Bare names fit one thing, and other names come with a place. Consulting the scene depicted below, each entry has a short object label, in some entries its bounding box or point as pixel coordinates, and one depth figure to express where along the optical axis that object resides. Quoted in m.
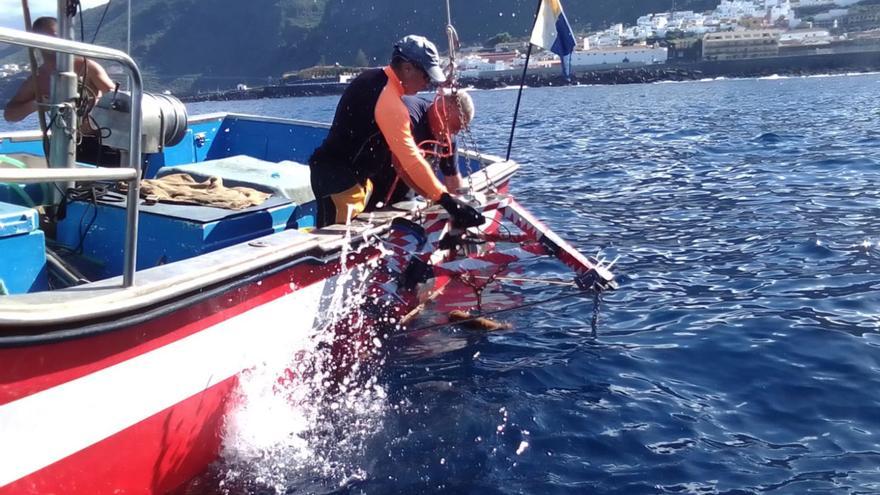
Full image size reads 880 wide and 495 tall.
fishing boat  3.45
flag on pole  7.13
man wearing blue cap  5.50
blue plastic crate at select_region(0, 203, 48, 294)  4.33
